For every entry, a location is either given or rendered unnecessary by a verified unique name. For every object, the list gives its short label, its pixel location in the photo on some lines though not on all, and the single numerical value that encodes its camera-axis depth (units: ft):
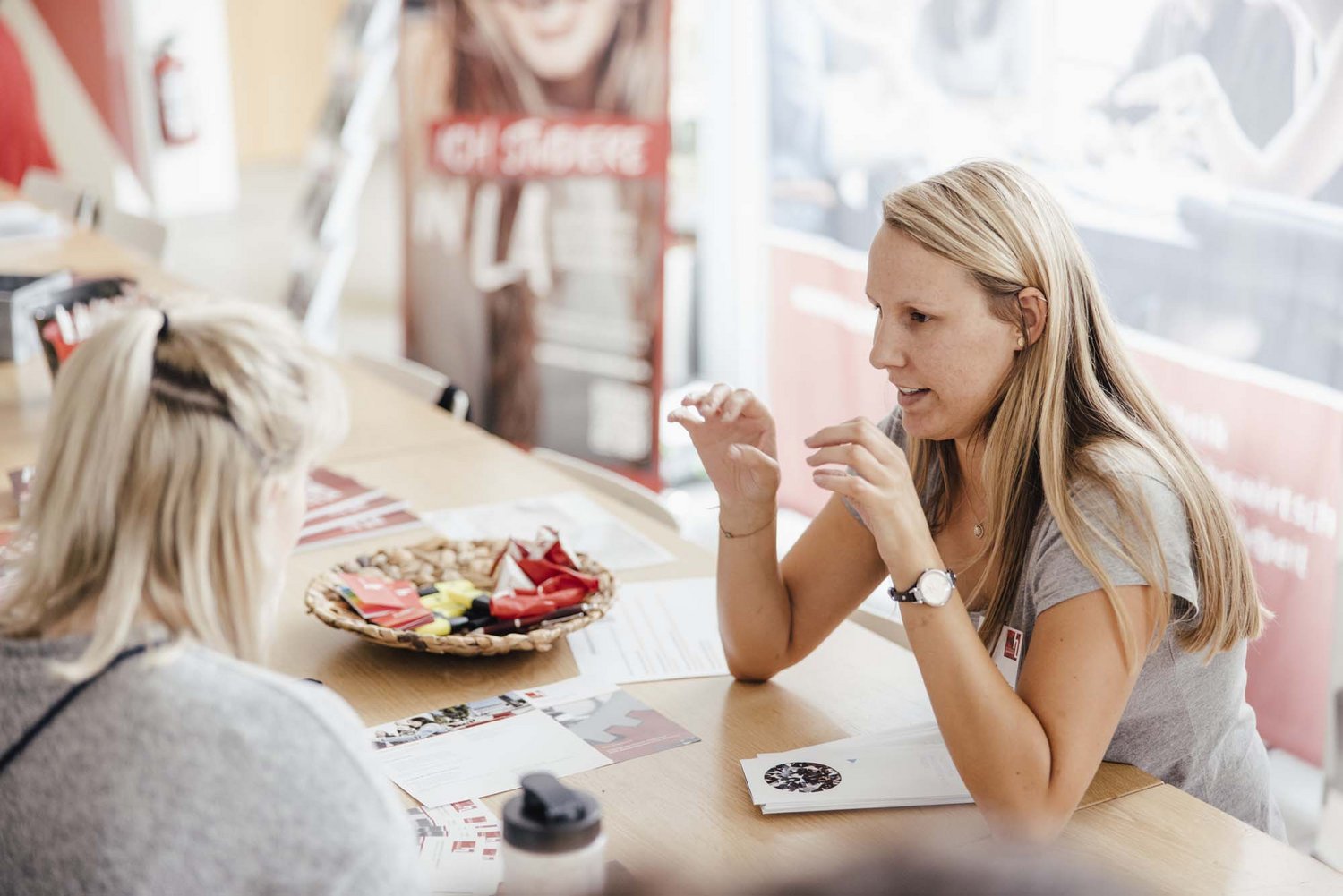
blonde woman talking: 4.45
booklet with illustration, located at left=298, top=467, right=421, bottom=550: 6.88
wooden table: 4.23
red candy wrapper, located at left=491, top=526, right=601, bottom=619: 5.61
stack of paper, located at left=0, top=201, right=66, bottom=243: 13.73
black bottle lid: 3.31
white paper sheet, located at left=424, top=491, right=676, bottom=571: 6.78
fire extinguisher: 20.47
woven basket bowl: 5.31
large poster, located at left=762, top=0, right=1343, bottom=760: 8.66
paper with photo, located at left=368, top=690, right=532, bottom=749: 4.90
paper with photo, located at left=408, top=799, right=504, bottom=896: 4.03
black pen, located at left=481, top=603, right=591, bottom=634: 5.55
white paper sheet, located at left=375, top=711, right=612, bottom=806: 4.57
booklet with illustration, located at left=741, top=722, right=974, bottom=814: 4.52
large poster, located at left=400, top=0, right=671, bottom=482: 13.52
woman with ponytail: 2.93
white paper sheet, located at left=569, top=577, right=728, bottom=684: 5.57
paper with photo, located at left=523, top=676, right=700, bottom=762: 4.92
